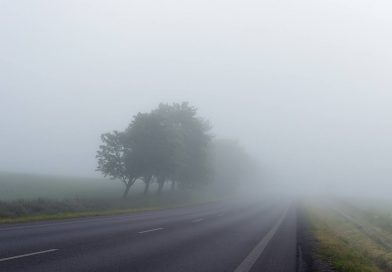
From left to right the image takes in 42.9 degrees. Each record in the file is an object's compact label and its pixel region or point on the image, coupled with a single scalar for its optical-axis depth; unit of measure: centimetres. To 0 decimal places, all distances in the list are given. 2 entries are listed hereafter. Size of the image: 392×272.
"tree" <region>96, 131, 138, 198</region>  5059
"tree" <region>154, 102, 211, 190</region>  6805
